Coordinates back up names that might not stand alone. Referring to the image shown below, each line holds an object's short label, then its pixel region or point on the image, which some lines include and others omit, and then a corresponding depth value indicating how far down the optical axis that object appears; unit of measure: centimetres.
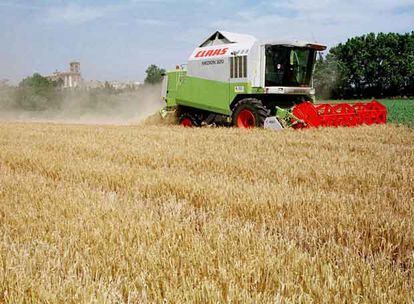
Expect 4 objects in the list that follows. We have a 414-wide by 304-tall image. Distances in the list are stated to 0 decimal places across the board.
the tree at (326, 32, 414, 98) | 5859
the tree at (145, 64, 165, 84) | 6059
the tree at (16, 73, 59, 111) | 3649
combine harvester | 1154
